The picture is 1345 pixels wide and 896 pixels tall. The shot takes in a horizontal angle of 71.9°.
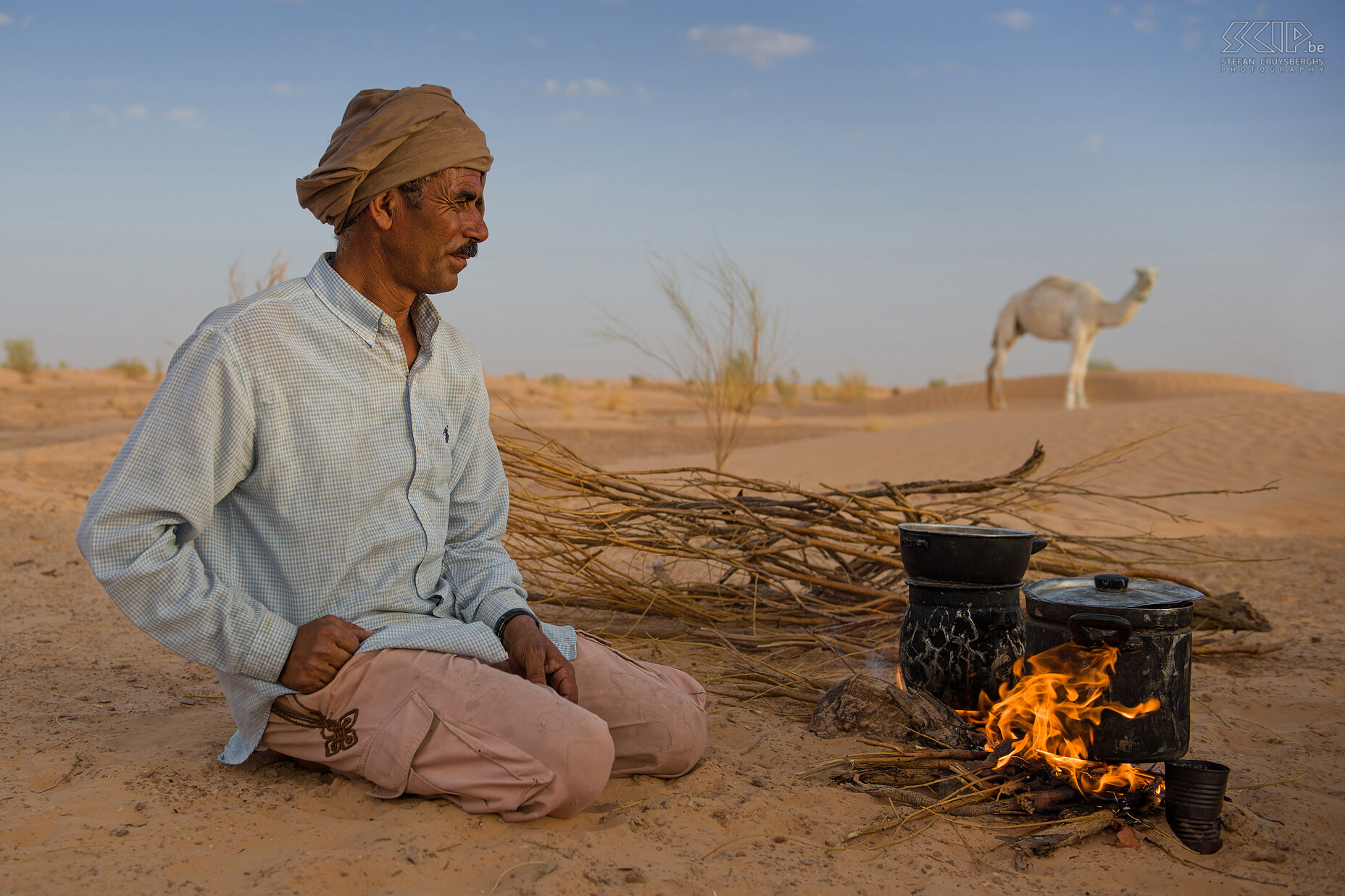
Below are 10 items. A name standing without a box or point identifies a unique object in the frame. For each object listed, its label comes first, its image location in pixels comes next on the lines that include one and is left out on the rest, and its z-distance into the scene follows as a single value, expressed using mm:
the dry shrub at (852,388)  26639
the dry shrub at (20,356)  23133
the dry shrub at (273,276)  9258
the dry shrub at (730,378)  7911
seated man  1823
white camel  16000
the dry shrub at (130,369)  24591
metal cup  1999
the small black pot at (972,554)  2486
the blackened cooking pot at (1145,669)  2197
